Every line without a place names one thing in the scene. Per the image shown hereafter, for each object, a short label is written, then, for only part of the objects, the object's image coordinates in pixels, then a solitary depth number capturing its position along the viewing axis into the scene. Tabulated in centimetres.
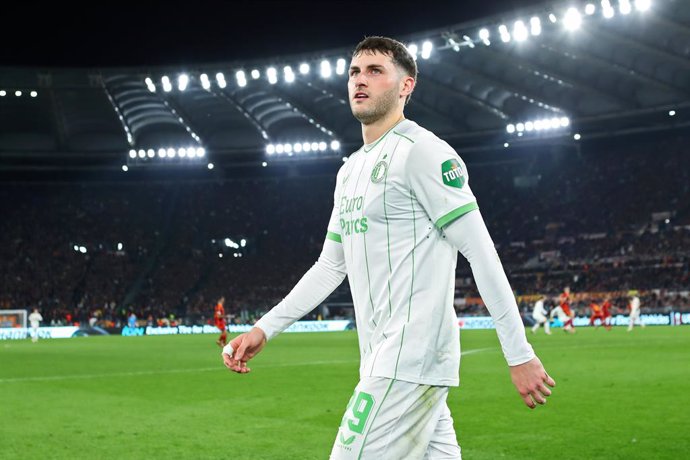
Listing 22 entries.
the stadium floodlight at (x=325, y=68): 4722
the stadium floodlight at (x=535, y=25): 4059
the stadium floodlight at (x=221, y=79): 4872
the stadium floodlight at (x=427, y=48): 4378
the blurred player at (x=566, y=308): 3375
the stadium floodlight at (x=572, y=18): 3947
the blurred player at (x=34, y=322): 4034
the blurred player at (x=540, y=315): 3462
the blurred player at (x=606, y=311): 3854
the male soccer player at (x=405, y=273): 365
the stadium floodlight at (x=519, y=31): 4069
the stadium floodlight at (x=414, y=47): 4441
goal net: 4762
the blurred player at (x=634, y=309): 3628
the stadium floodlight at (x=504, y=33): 4125
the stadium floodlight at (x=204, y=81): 4881
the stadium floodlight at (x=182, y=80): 4866
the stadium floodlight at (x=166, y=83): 4853
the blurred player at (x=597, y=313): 3943
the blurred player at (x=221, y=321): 2866
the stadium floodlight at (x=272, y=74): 4806
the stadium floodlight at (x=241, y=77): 4856
